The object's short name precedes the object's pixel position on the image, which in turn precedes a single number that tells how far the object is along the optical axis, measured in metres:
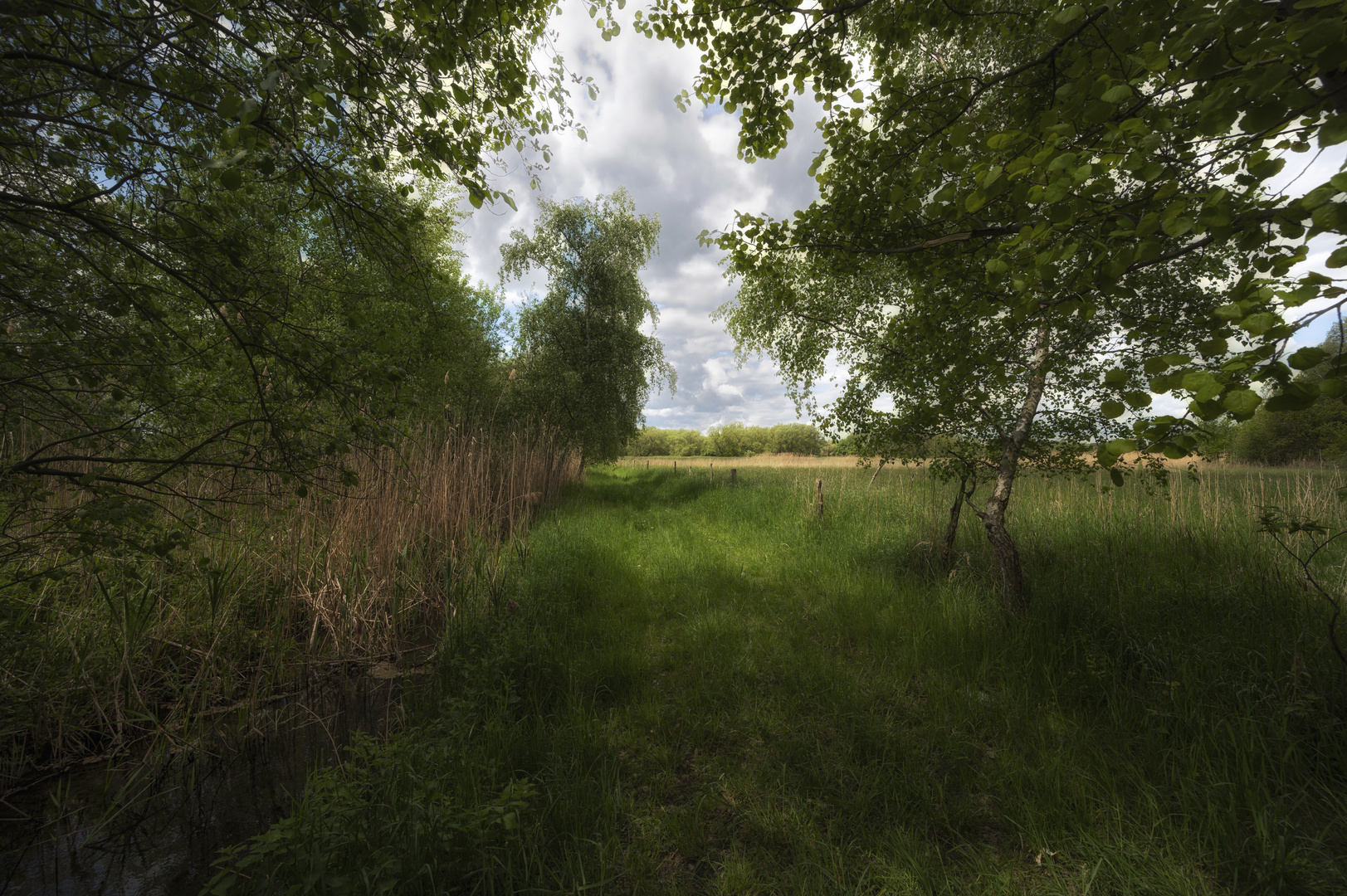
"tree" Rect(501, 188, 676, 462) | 13.70
